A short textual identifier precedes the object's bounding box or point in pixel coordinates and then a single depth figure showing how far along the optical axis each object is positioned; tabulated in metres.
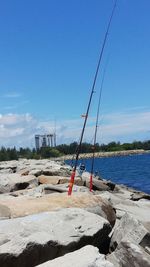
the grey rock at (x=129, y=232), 3.60
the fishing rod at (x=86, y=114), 5.08
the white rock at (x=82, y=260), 2.81
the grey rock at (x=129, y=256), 3.17
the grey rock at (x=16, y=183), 7.13
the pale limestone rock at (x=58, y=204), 4.18
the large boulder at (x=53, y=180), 7.12
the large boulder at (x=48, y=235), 3.14
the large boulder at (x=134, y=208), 5.26
